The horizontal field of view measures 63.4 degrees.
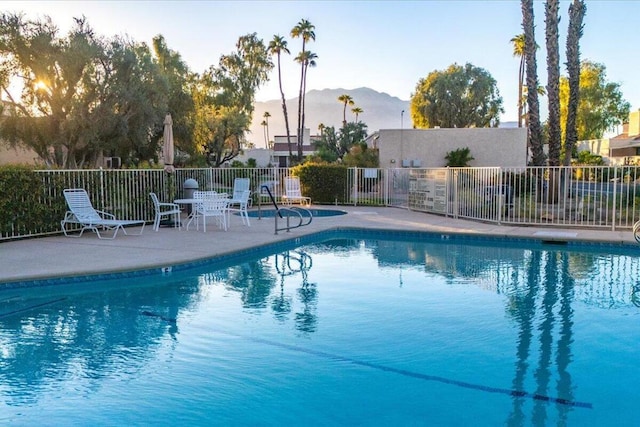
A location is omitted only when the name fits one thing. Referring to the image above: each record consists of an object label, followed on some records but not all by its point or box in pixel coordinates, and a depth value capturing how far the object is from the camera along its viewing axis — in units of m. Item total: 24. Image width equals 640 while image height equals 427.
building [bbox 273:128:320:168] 59.00
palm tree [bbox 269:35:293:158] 40.59
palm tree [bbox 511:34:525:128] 36.88
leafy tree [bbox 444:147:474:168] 24.61
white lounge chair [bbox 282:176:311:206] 17.65
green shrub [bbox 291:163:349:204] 19.72
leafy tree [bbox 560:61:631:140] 44.34
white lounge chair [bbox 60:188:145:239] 10.46
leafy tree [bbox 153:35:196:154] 27.77
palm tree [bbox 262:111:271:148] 86.88
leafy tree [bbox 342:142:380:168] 27.00
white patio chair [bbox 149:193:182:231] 11.76
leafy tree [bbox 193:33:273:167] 34.12
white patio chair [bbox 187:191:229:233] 11.66
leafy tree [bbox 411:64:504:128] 41.88
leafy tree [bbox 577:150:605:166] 36.56
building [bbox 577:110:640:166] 38.06
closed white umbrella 13.09
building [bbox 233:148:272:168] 54.91
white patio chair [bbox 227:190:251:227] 12.80
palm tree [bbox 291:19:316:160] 40.06
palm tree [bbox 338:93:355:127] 61.88
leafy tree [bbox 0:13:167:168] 20.62
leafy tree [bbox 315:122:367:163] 45.31
